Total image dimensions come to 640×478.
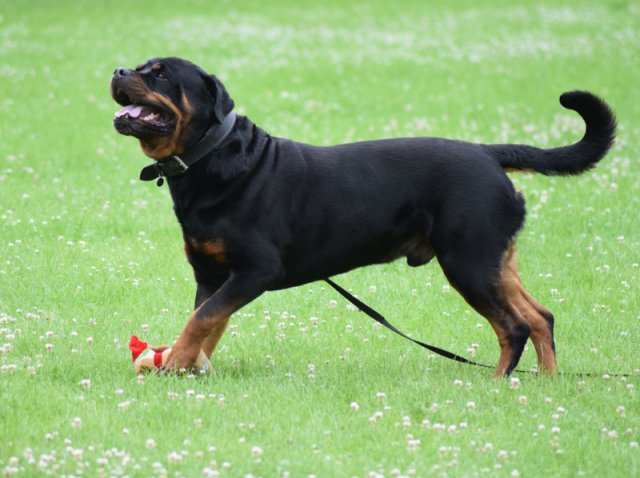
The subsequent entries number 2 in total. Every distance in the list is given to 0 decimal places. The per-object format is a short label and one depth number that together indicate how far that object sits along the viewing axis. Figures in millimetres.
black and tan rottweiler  11617
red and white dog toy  11711
